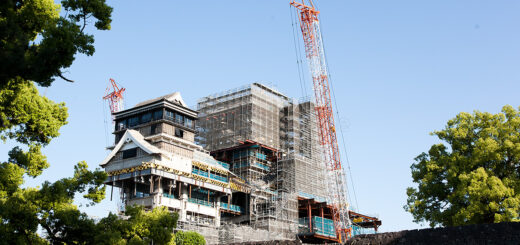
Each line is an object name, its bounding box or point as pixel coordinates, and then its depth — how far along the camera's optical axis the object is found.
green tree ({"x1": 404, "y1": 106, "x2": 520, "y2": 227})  37.53
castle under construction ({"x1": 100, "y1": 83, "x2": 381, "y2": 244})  70.69
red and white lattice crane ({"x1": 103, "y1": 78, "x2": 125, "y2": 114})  118.56
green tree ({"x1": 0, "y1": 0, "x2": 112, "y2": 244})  17.19
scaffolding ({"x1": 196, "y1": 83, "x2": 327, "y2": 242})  81.88
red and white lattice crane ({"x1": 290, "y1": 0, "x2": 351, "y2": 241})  87.12
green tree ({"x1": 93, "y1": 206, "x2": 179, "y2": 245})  26.38
